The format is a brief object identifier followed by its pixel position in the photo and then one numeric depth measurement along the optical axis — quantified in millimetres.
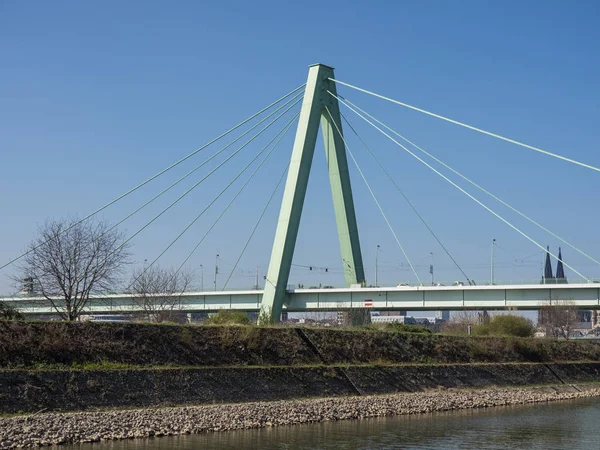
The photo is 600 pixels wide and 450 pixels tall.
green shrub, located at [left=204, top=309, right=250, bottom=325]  38750
